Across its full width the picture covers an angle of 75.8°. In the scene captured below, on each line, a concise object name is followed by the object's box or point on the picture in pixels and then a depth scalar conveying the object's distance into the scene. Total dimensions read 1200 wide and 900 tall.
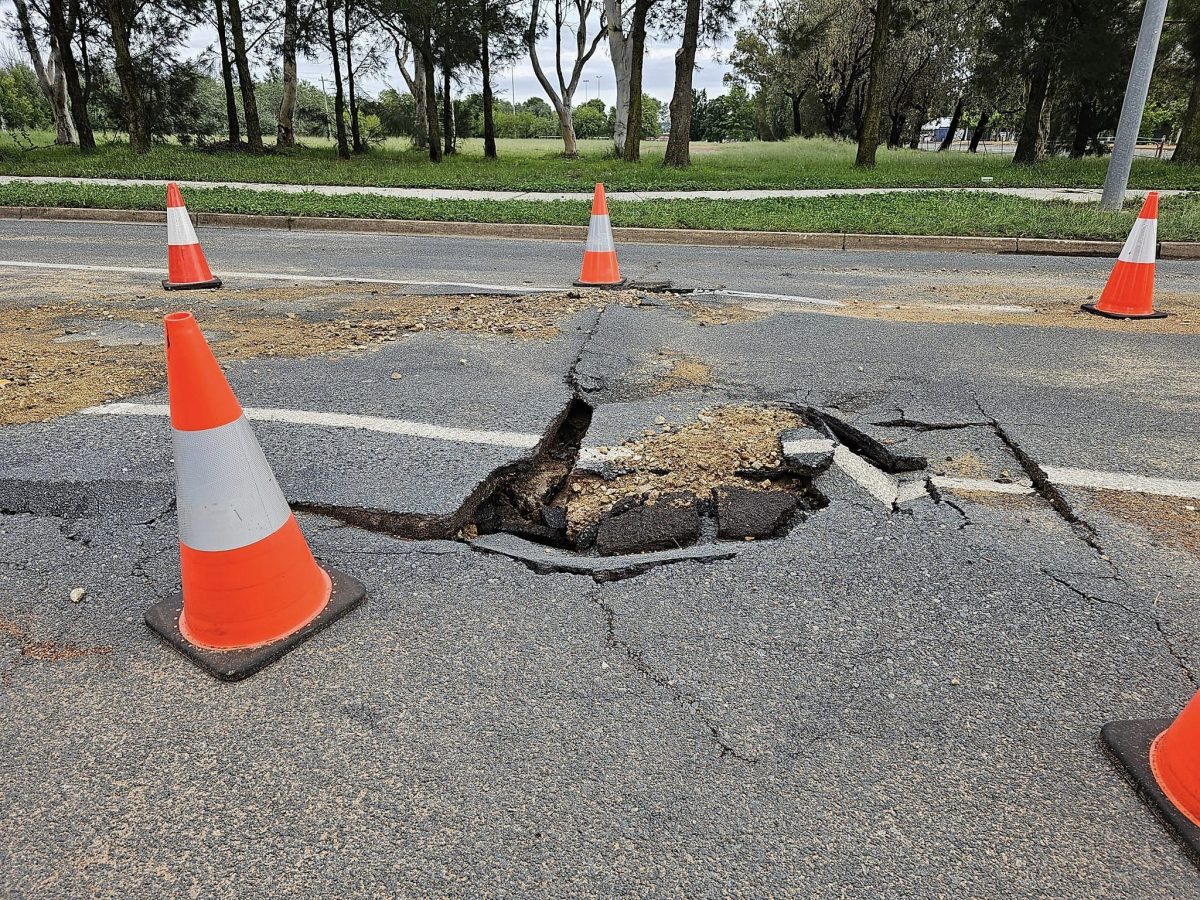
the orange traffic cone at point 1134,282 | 5.95
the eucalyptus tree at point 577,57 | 31.42
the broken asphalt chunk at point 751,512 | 2.90
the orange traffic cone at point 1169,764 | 1.70
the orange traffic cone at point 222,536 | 2.17
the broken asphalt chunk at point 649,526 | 2.84
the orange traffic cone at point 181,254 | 6.59
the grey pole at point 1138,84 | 10.41
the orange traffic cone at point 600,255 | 6.92
